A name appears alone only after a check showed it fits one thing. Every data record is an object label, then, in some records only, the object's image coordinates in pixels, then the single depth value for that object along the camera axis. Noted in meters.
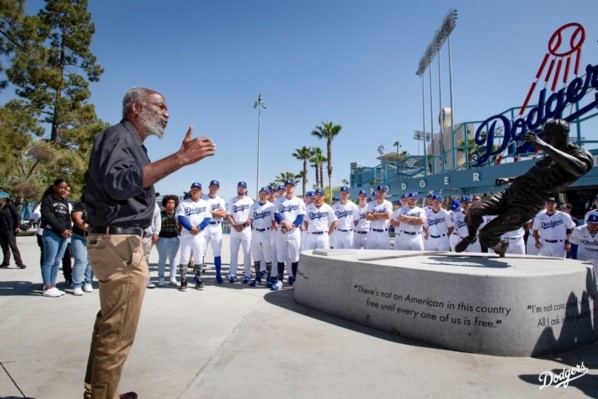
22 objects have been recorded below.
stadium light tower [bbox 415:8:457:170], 25.98
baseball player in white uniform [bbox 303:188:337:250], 7.93
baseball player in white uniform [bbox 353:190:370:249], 8.91
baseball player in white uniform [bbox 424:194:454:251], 9.02
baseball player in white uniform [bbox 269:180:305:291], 7.51
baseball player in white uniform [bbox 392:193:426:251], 8.22
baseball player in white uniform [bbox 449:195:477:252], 9.02
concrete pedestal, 3.58
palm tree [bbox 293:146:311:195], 55.41
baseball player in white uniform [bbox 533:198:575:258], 7.85
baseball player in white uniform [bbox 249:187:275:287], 7.73
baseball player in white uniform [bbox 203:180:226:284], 7.73
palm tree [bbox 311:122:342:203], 48.53
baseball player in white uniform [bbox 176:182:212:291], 6.93
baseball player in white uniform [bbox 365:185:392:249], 8.28
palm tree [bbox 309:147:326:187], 55.56
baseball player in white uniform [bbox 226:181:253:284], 7.96
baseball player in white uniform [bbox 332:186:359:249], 8.52
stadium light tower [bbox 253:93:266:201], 30.62
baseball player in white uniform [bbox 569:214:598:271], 6.39
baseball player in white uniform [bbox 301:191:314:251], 8.23
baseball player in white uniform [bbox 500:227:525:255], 8.20
